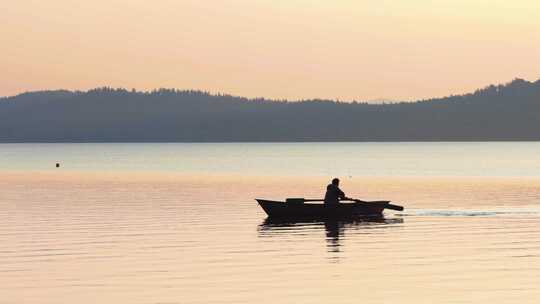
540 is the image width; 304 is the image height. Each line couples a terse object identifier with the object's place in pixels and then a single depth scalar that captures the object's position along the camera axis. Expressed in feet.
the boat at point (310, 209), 185.37
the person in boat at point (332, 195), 185.47
